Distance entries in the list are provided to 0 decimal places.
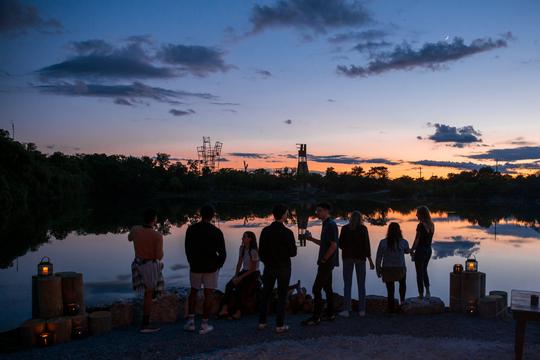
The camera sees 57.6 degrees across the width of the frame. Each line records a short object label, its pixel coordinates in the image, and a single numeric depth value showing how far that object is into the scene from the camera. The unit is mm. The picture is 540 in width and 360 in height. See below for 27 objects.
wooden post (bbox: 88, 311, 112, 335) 7684
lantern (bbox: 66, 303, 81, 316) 7617
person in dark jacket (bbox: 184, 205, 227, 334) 7254
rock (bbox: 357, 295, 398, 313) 8914
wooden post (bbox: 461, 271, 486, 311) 8680
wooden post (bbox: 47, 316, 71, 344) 7230
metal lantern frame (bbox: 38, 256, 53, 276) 7590
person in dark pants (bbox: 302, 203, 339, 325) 7785
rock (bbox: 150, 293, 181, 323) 8258
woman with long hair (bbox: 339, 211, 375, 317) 8453
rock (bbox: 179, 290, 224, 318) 8516
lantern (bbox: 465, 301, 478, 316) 8680
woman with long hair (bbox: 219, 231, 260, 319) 8414
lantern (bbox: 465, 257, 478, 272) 8907
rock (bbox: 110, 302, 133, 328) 8117
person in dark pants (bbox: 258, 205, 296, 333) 7289
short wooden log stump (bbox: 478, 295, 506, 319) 8531
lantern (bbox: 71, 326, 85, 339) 7469
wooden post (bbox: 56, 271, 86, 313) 7695
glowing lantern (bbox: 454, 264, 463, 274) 8930
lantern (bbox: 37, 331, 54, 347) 7121
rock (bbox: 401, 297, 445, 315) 8727
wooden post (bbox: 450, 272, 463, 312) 8812
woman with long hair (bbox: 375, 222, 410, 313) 8523
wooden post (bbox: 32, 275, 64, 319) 7426
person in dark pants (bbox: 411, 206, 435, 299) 9164
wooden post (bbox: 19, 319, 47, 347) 7125
